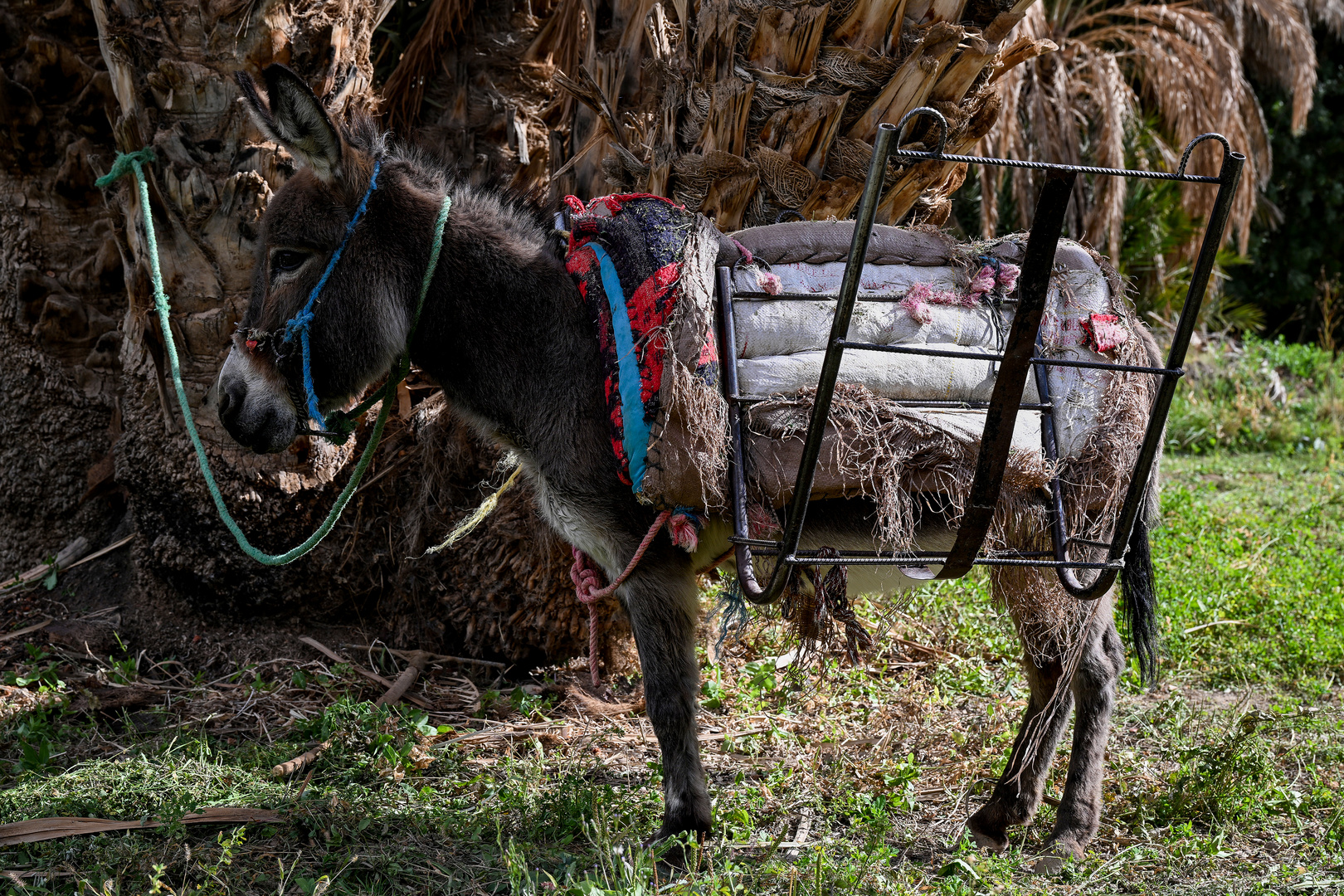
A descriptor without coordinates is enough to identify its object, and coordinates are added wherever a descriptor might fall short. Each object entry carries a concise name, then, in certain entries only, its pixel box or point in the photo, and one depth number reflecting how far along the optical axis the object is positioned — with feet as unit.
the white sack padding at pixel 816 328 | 8.25
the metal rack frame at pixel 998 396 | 6.18
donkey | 8.51
